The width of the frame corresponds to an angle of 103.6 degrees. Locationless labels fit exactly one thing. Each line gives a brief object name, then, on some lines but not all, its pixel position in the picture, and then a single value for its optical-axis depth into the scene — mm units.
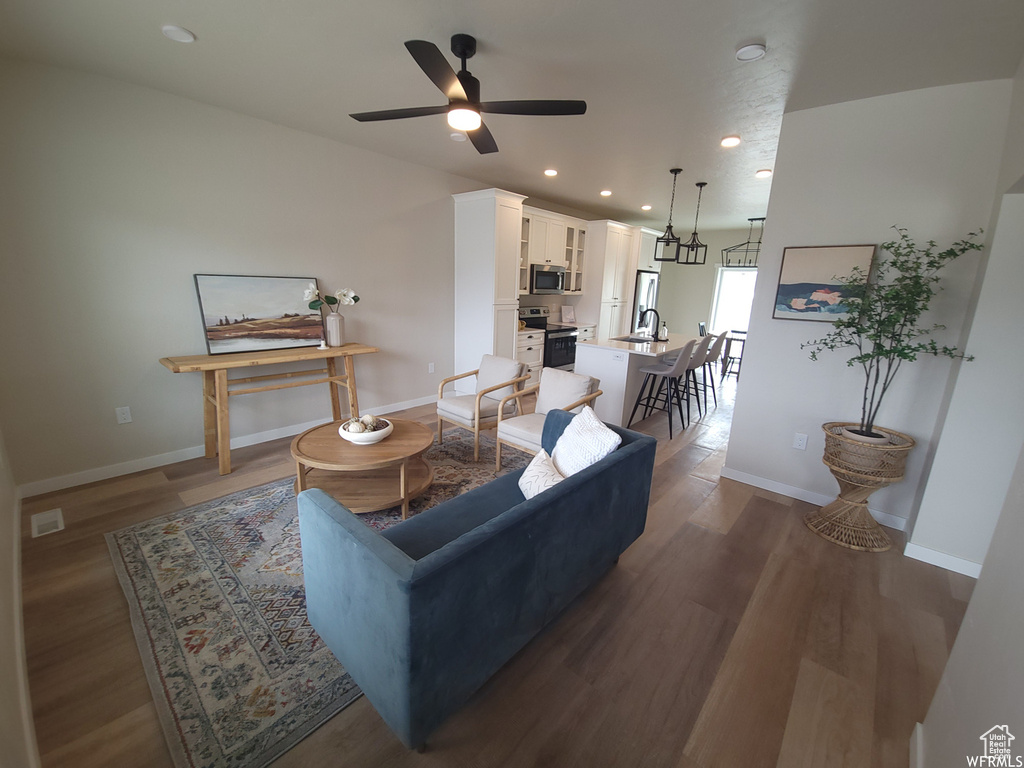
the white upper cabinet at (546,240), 5352
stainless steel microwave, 5566
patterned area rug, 1326
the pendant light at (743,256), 7383
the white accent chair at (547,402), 2836
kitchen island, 3986
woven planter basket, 2271
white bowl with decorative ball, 2457
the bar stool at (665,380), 3973
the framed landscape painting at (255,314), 3082
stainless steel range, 5781
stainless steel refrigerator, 7125
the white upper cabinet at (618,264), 6293
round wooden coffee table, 2289
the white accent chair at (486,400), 3215
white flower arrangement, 3447
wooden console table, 2844
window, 7767
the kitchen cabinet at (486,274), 4520
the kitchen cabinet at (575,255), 6035
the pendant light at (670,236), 4038
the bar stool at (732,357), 6594
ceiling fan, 1742
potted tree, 2191
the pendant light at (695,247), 4500
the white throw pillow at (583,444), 1838
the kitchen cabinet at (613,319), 6566
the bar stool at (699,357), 4358
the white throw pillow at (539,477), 1840
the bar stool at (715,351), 4781
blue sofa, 1088
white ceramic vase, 3541
